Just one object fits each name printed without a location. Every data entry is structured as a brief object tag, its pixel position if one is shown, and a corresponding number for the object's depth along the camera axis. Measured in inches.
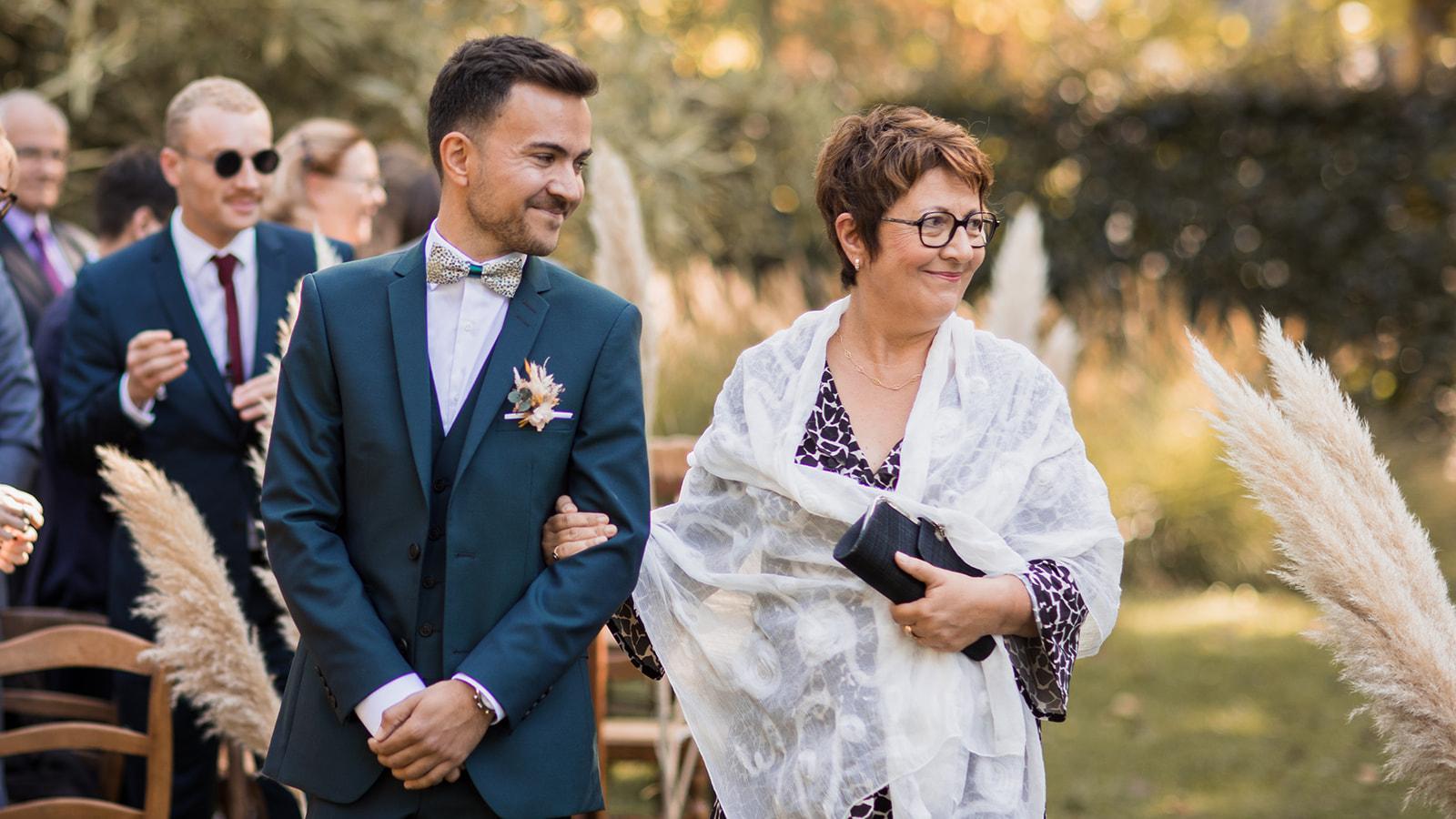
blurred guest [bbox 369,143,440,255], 195.8
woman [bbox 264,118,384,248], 190.2
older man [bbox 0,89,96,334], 209.8
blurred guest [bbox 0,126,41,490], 142.4
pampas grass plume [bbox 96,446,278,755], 126.1
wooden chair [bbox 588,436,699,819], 157.2
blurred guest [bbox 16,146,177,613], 182.9
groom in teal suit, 98.8
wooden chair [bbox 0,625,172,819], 137.9
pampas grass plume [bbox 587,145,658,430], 158.1
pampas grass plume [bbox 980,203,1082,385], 213.5
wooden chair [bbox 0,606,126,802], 162.2
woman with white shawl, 103.7
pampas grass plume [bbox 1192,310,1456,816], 88.9
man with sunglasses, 159.2
